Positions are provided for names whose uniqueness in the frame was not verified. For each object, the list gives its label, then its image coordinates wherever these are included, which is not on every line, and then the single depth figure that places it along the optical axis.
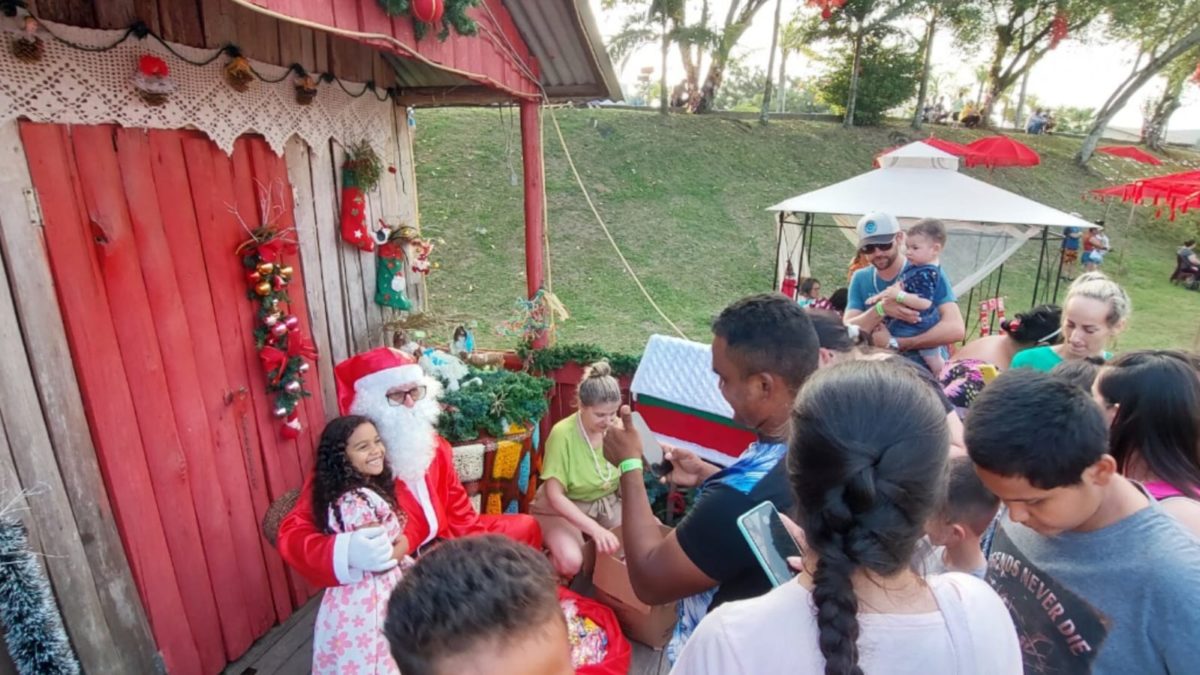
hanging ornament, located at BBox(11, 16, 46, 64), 1.92
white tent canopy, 6.54
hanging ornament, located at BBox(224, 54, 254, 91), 2.61
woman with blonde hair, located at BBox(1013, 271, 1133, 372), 2.85
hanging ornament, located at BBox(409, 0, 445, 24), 2.65
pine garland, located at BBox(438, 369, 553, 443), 3.59
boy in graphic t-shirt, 1.22
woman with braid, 0.95
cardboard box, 3.03
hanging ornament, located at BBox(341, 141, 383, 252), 3.50
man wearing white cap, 3.56
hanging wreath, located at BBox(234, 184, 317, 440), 2.85
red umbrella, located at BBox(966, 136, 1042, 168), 10.54
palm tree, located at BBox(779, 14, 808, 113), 17.61
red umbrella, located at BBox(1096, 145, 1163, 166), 13.69
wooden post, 4.04
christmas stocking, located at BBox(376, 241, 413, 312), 3.89
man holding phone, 1.39
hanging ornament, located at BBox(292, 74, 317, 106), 3.04
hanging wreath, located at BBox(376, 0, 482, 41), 2.58
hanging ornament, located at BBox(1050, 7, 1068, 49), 17.33
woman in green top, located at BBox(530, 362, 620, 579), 3.18
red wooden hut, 2.06
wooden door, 2.21
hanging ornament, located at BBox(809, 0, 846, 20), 15.88
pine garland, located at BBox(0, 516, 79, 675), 1.86
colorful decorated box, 3.74
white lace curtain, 2.01
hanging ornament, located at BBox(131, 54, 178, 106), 2.28
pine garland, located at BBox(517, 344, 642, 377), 4.48
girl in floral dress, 2.35
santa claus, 2.31
